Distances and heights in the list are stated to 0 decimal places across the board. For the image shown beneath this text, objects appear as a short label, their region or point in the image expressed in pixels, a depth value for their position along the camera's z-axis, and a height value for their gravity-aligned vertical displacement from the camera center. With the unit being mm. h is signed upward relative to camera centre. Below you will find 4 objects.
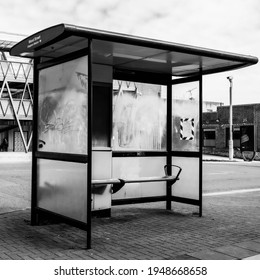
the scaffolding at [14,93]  34500 +4471
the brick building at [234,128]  39688 +1287
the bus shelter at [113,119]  5754 +370
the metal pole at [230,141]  29516 -55
